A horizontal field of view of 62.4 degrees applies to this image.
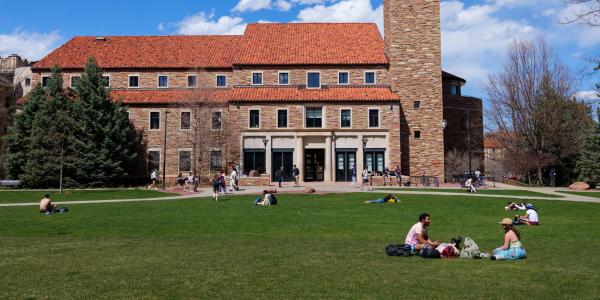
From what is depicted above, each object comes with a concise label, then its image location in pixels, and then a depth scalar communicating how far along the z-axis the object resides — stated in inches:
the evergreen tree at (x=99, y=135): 1590.8
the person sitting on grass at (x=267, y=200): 942.4
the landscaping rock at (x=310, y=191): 1195.9
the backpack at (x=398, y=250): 431.2
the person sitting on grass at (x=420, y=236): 447.5
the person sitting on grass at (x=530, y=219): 661.9
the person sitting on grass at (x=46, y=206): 832.9
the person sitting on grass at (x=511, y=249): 410.9
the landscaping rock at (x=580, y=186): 1358.0
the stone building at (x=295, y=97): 1679.4
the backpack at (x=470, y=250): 417.7
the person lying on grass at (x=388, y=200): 966.8
